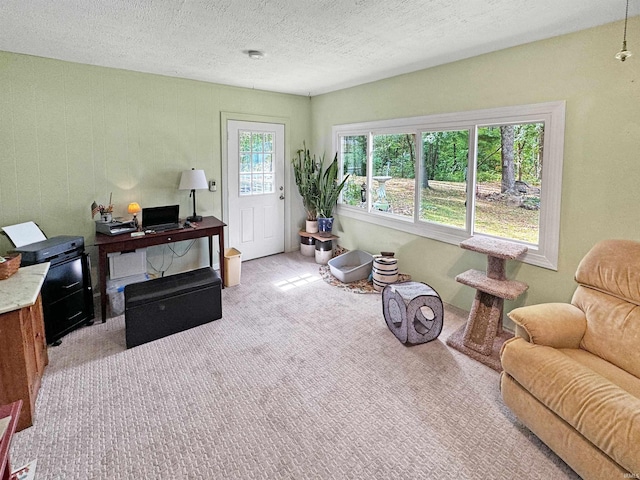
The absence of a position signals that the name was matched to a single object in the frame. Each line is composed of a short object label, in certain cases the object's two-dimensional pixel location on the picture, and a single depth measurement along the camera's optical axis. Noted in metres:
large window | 2.86
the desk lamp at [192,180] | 4.08
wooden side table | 1.12
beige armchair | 1.52
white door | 4.80
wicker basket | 2.24
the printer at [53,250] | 2.67
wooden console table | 3.24
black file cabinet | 2.74
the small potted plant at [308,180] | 5.22
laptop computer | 3.67
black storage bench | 2.86
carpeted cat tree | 2.70
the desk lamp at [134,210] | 3.69
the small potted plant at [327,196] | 5.02
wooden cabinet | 1.91
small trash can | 4.13
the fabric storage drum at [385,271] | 3.99
